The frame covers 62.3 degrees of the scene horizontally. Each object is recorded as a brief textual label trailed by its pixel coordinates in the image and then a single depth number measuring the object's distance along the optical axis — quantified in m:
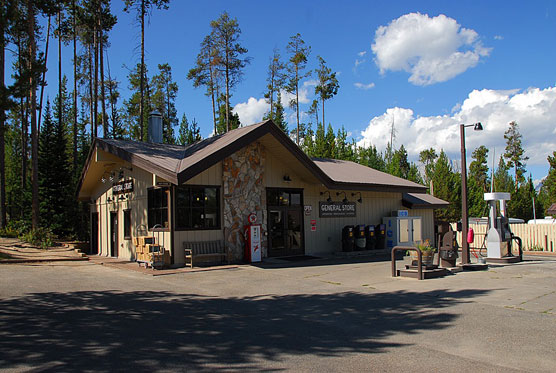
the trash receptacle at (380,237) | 20.72
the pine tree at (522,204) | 45.53
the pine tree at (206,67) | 38.59
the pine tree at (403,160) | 70.44
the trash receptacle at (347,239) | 19.33
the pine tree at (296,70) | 47.09
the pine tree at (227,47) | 37.75
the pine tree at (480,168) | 64.44
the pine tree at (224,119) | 43.58
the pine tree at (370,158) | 51.56
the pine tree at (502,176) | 53.66
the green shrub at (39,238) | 20.69
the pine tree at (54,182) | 26.27
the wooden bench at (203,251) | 15.20
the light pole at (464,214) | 14.27
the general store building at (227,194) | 15.45
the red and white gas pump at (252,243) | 16.34
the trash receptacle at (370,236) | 20.16
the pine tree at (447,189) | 40.19
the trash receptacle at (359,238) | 19.73
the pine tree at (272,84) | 47.74
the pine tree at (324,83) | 50.78
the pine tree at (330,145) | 40.81
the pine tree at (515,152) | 67.38
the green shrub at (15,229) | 22.51
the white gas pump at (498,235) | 16.09
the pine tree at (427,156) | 77.54
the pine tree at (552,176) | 37.56
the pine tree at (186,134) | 45.43
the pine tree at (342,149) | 44.06
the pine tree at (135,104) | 46.78
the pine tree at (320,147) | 40.62
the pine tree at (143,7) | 30.11
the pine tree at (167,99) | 50.47
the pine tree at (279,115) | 49.38
